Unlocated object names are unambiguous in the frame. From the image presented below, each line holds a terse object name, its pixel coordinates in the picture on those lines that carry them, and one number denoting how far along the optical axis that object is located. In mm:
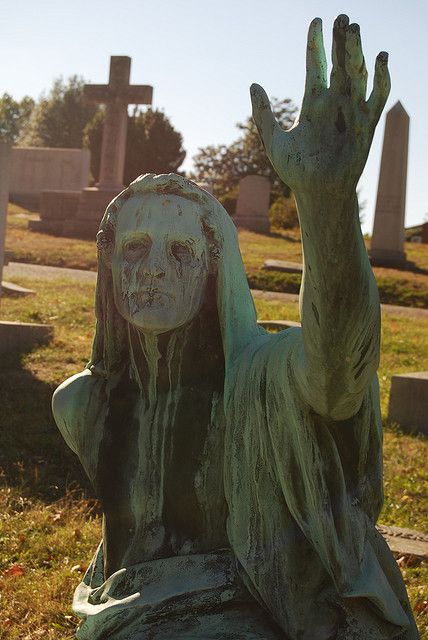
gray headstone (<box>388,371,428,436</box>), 8227
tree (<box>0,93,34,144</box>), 62281
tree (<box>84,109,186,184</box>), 39219
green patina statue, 2205
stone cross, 20922
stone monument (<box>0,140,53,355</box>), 9258
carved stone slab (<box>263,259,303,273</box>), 16547
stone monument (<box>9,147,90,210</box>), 31219
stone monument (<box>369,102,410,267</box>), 20031
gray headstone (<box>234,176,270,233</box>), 25859
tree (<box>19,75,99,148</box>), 59125
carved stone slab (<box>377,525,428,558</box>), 5473
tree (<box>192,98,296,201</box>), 46812
